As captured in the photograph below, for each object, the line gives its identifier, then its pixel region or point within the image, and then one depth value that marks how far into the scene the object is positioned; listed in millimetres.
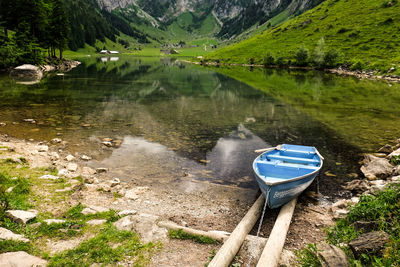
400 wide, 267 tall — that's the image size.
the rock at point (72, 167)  14967
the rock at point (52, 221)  8992
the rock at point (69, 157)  16731
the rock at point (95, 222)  9484
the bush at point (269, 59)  126000
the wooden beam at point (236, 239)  7660
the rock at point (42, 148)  17245
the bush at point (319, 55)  105688
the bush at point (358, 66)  92712
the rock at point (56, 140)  19811
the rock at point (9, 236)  7708
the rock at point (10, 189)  10515
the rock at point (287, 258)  8183
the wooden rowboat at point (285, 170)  11211
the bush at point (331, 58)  103081
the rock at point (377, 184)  11676
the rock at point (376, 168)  15480
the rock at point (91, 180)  13689
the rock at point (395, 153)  17484
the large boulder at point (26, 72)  62731
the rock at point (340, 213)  11118
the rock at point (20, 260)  6797
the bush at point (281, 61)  124000
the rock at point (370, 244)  7499
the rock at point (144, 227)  8997
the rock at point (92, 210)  10412
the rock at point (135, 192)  12703
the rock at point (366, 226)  8741
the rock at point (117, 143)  20309
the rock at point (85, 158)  17319
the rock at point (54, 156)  16234
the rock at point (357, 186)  14223
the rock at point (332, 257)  7449
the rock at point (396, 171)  14838
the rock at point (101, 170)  15653
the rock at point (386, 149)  19625
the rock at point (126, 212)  10348
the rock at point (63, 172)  13889
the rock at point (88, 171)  14966
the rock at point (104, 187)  13023
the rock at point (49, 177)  12767
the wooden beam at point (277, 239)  7878
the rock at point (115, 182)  13877
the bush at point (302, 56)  114250
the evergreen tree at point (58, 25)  90562
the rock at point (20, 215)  8662
